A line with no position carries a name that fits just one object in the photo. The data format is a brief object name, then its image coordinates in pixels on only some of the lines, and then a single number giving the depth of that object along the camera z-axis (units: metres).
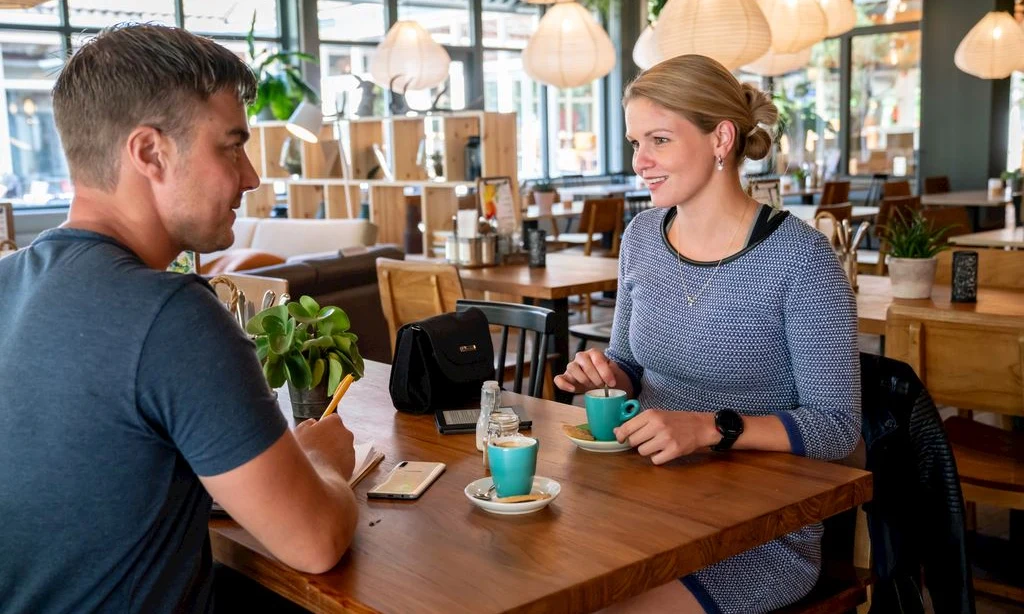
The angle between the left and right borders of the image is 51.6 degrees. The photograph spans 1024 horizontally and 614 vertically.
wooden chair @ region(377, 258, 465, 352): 3.77
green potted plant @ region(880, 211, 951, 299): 3.28
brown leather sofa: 4.76
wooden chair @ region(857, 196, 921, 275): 6.24
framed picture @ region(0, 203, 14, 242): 4.63
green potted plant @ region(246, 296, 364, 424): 1.89
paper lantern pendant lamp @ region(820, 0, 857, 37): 6.44
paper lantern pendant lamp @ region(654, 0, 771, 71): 4.64
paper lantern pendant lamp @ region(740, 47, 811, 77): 6.68
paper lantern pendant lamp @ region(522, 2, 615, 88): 6.57
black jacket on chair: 1.75
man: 1.12
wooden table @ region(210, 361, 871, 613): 1.21
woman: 1.72
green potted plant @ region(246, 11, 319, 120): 8.57
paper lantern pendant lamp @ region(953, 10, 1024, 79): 8.16
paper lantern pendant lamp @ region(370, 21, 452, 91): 7.52
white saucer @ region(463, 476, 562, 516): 1.43
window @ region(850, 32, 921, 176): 11.63
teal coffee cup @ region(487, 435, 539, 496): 1.47
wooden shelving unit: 6.13
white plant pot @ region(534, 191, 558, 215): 8.26
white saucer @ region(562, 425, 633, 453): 1.70
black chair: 2.50
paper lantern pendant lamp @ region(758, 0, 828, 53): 5.64
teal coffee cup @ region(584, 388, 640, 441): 1.71
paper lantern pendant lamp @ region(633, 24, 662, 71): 6.71
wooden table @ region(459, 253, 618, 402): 3.95
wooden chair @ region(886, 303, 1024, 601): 2.48
